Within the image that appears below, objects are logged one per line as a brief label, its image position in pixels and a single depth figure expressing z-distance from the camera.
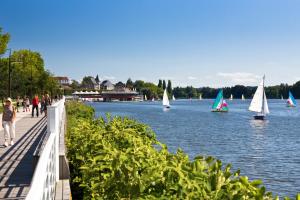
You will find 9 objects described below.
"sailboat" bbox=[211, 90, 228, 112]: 109.44
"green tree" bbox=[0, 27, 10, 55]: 51.62
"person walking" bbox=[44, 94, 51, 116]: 40.72
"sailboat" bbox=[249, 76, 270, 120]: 81.50
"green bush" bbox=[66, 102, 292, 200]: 4.04
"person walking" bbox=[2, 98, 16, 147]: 17.17
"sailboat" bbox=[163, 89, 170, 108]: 143.12
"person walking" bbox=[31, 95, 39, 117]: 35.81
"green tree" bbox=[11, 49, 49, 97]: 62.56
